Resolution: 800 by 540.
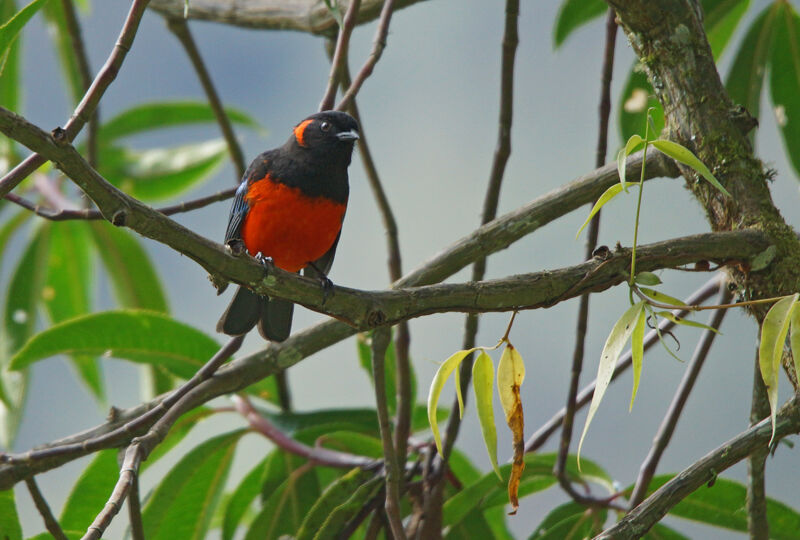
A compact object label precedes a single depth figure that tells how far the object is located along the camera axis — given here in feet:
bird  20.54
